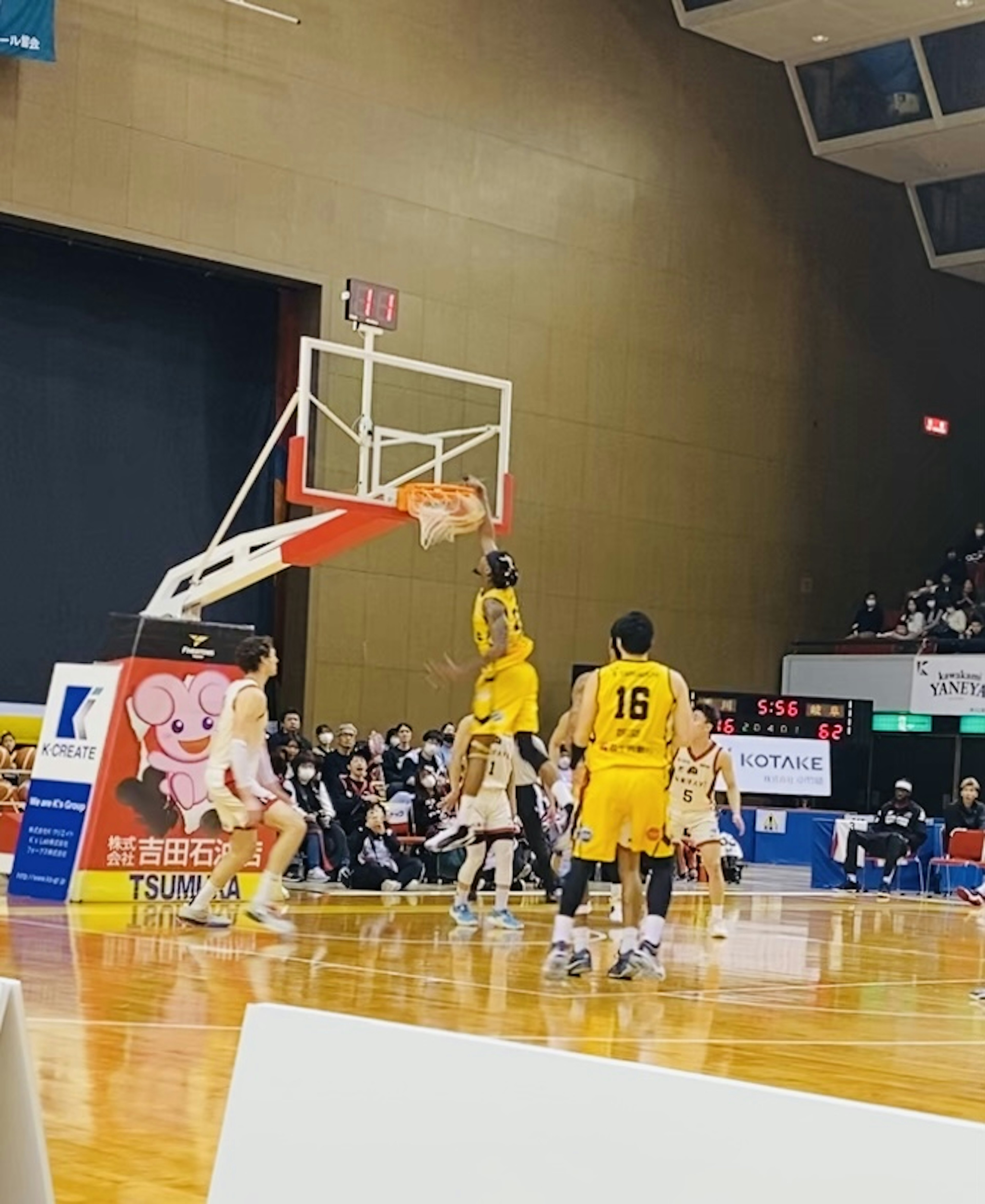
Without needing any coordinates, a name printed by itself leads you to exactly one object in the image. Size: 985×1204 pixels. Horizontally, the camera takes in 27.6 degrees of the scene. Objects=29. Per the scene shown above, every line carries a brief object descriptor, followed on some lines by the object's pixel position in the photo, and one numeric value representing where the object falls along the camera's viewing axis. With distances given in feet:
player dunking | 41.88
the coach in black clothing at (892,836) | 71.77
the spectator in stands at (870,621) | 98.22
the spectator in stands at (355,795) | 62.85
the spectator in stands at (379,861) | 57.72
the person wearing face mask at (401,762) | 67.87
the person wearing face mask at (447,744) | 70.45
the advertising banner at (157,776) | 45.06
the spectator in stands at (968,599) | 95.50
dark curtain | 75.56
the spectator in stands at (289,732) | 67.00
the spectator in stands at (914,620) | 95.91
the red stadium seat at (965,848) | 71.87
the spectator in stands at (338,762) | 64.49
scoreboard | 88.89
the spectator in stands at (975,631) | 93.35
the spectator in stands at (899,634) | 95.66
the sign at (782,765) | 87.61
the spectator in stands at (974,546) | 101.09
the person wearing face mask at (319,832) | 60.49
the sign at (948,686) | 91.15
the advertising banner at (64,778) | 45.39
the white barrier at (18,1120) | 11.79
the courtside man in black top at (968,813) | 74.74
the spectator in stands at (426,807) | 64.95
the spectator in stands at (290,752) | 63.62
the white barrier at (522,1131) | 8.22
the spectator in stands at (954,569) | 99.45
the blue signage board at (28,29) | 68.85
